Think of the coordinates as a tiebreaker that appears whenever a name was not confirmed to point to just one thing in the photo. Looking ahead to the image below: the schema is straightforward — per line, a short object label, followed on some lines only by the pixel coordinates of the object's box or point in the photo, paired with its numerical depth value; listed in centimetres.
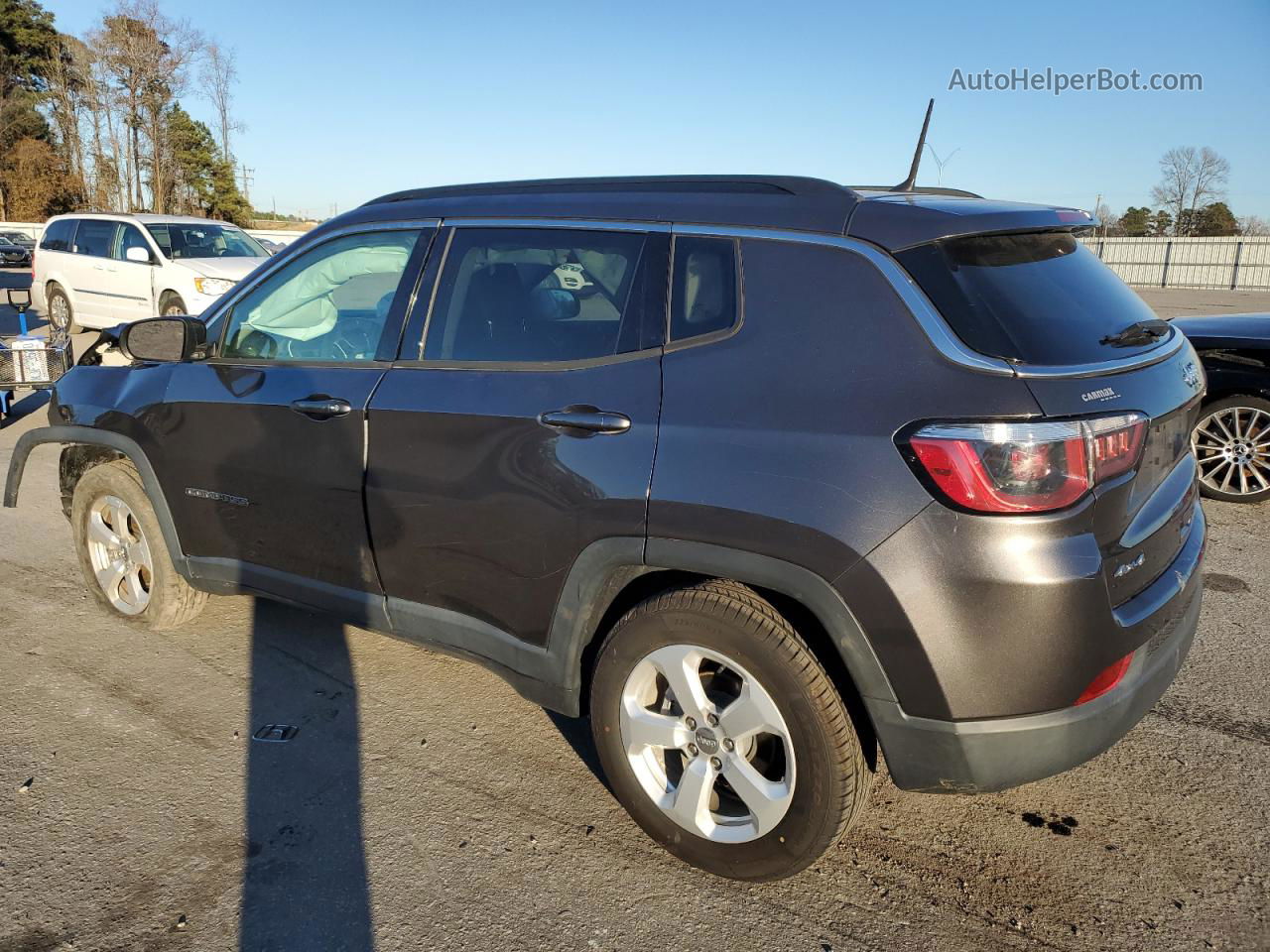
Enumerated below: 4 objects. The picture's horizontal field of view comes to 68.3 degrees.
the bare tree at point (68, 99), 5150
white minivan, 1292
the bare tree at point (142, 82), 4356
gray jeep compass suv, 219
